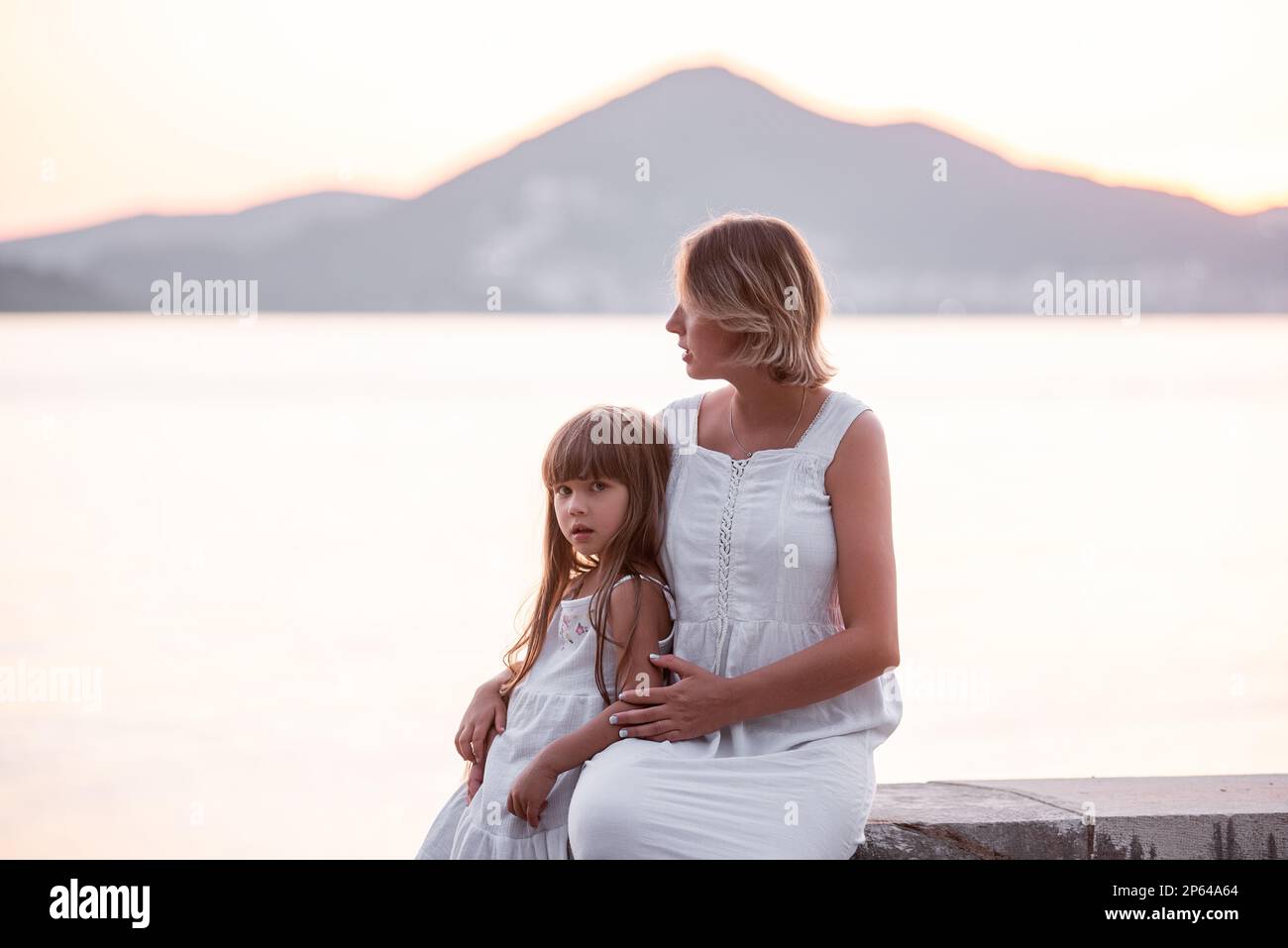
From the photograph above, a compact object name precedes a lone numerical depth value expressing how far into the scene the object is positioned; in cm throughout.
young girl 250
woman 238
